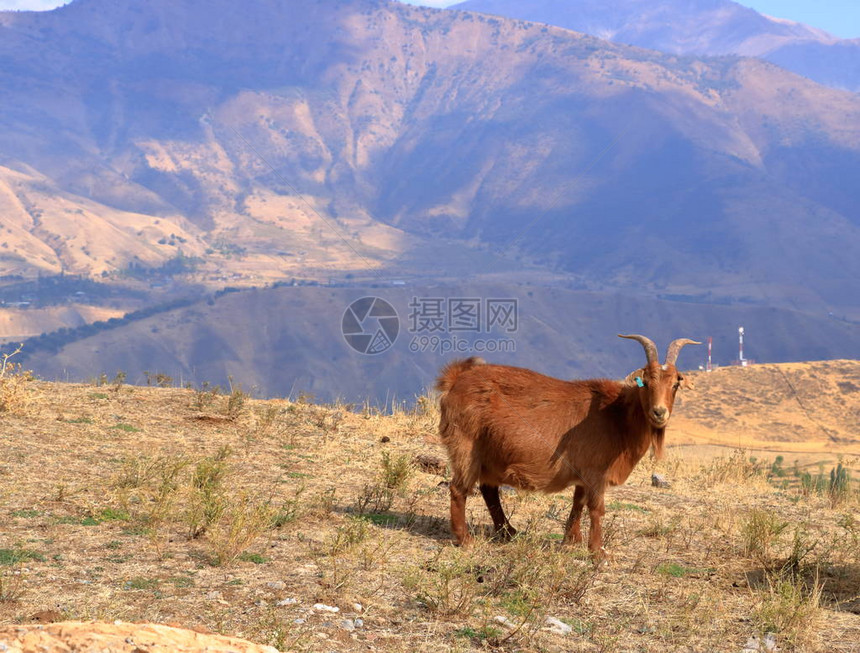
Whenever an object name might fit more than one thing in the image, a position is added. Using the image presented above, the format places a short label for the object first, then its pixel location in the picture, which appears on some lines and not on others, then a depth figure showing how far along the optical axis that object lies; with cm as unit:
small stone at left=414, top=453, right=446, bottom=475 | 1121
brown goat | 800
